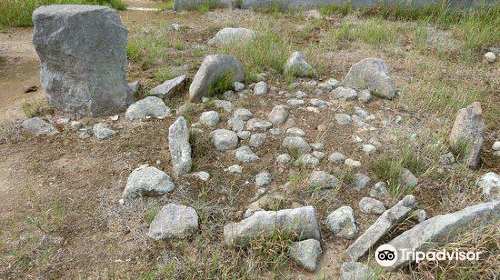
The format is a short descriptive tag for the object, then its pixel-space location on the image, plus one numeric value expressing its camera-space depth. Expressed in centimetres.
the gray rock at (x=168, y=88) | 415
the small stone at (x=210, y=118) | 369
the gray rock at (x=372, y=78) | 417
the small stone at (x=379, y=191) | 294
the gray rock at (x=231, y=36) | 548
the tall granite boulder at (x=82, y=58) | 360
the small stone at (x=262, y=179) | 302
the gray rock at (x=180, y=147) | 310
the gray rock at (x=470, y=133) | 326
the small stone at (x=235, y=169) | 313
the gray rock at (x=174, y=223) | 257
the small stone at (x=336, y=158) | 323
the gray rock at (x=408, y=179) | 300
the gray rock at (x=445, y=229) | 237
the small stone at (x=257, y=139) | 344
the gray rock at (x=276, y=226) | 249
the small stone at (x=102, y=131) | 359
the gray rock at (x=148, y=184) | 289
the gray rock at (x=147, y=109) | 387
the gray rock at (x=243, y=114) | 380
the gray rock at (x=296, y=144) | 332
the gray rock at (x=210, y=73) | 404
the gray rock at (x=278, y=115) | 373
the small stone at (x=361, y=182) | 302
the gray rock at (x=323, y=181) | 296
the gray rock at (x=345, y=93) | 412
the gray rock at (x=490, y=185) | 288
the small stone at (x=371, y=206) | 280
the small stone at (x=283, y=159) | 323
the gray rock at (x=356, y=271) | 229
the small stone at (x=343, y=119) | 371
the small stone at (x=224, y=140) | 339
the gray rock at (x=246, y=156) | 325
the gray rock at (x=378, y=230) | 246
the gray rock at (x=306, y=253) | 241
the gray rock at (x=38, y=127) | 368
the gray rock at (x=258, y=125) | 364
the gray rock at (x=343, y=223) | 264
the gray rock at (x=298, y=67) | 459
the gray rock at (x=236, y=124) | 364
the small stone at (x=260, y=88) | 424
